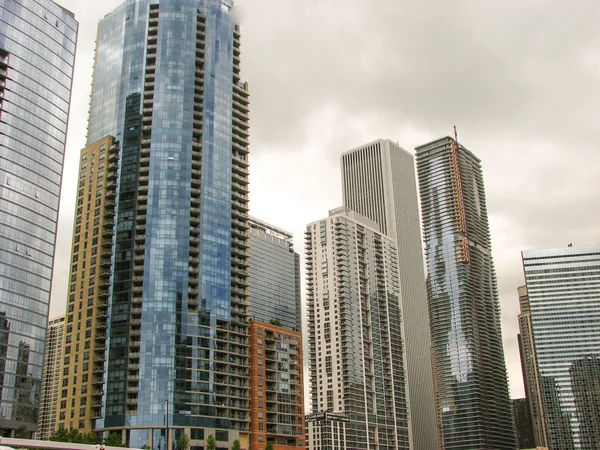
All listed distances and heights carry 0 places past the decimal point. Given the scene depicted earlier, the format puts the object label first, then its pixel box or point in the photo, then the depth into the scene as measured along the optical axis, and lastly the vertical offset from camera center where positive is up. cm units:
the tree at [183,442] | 15600 +815
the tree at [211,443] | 15436 +765
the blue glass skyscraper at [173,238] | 16312 +5673
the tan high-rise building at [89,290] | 16525 +4437
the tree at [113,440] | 14251 +831
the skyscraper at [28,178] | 14512 +6261
